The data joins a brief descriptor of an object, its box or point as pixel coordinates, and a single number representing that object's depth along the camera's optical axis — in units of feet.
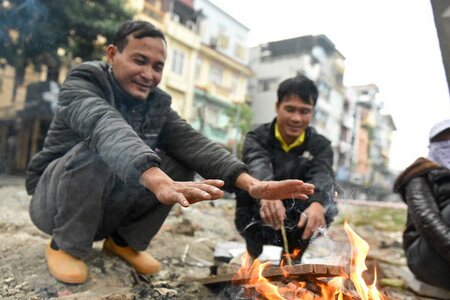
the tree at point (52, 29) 21.06
